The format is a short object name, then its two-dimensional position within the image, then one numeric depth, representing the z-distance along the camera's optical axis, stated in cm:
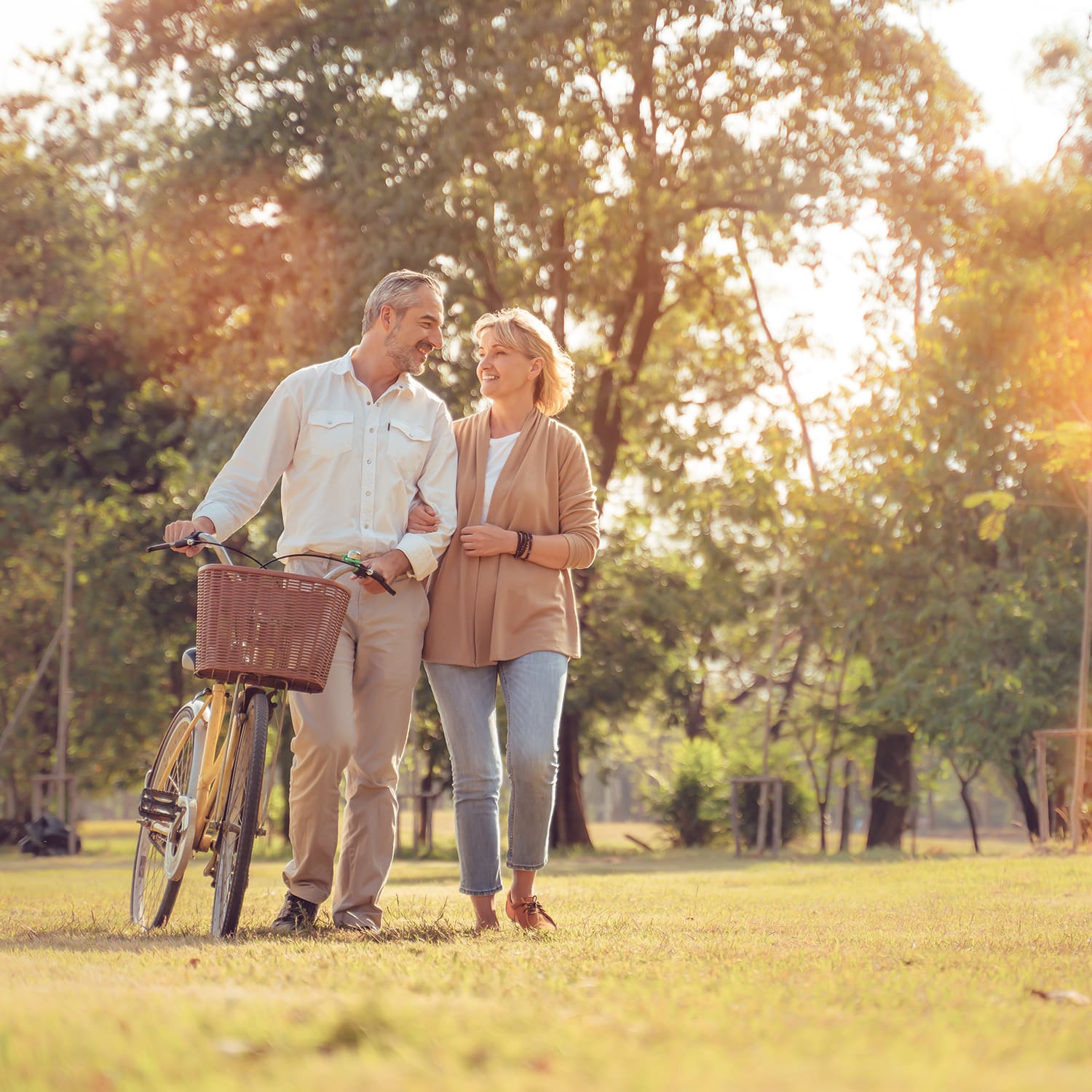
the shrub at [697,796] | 2128
